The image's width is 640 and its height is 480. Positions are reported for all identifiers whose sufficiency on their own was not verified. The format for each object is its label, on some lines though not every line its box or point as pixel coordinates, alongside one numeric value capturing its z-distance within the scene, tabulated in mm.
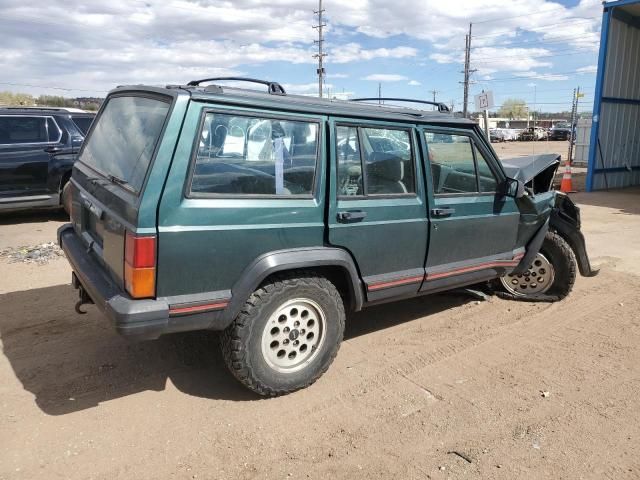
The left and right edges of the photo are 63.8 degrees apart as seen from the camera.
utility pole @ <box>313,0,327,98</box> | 51000
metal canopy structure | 13953
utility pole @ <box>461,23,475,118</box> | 53875
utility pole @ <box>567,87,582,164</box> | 19484
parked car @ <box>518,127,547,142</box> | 49503
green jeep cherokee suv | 2762
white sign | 10609
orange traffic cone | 14383
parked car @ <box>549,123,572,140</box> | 50669
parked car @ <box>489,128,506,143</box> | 49375
